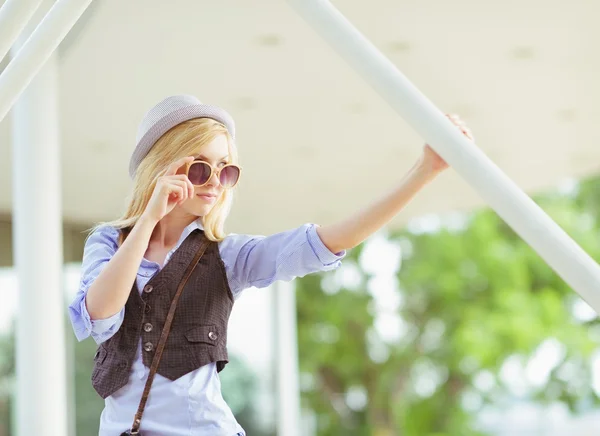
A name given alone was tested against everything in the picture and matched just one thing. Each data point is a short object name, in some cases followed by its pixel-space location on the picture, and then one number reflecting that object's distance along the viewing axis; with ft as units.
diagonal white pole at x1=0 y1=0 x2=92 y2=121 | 12.85
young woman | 12.96
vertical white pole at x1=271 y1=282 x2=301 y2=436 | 62.79
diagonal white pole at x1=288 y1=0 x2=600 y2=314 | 11.55
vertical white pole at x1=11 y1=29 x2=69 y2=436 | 24.55
